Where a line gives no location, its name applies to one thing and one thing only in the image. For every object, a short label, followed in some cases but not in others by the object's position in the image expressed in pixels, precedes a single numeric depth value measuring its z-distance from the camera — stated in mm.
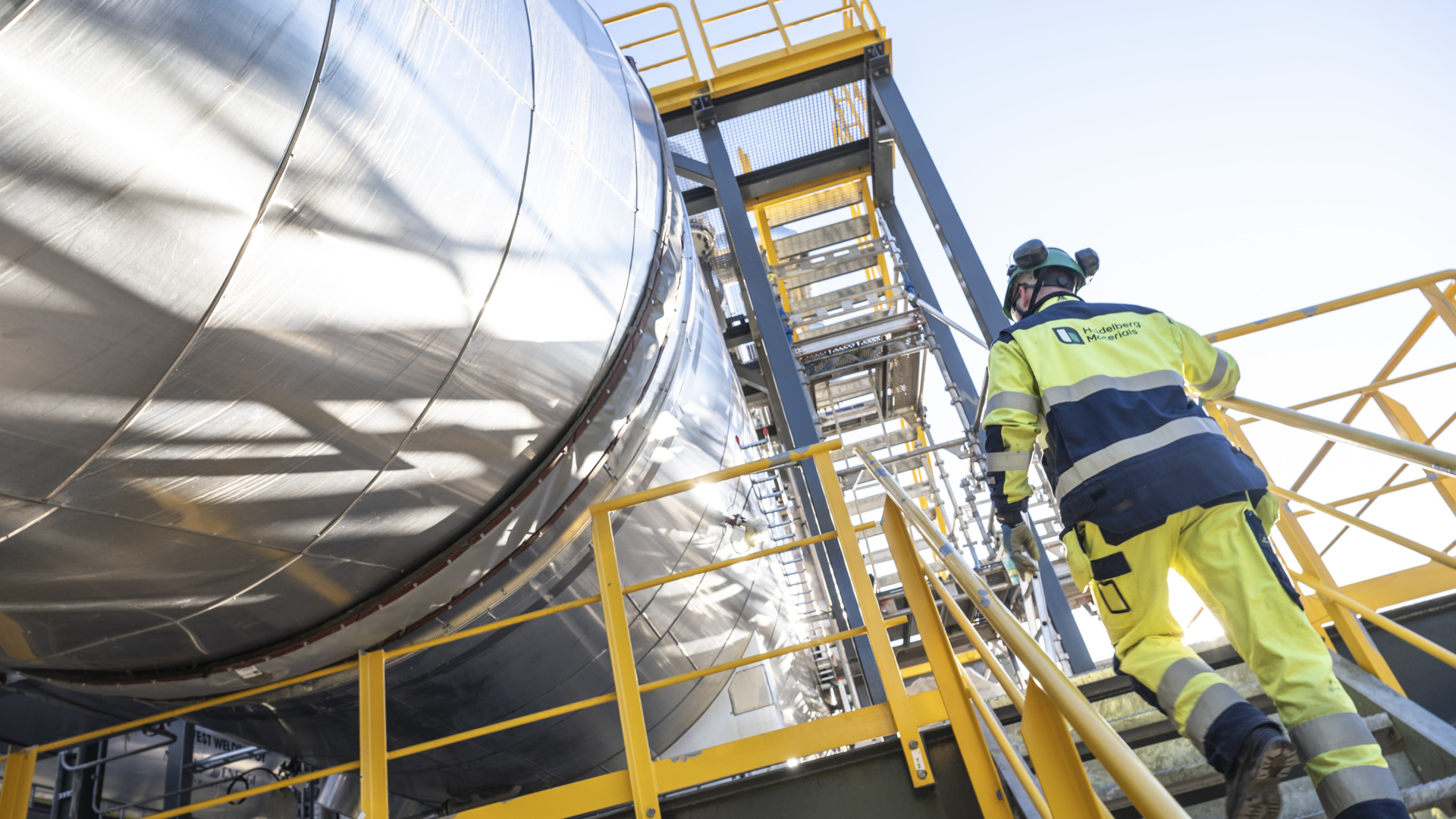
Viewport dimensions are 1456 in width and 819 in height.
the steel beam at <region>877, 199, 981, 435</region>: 8031
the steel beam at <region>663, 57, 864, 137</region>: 8055
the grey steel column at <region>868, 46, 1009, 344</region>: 6941
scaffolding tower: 6875
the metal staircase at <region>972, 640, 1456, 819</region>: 2629
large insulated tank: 1669
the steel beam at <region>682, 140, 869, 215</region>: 9125
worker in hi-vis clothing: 1927
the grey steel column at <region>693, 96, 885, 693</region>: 5695
